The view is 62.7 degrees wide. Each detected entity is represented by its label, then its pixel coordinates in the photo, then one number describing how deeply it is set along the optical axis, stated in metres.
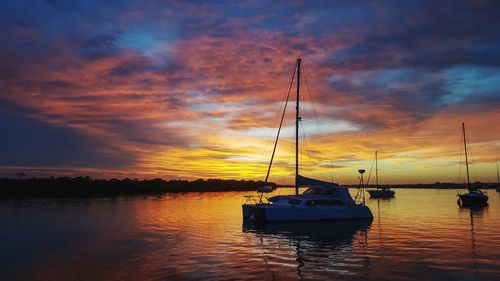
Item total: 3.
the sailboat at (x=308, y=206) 42.34
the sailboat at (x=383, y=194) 121.62
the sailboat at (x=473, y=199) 75.56
